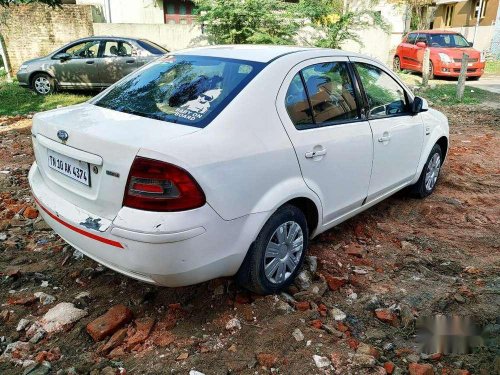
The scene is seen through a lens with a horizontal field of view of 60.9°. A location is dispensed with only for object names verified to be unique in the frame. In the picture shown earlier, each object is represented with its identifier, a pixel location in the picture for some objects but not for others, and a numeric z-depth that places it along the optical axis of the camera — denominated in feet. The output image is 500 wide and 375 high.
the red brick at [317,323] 8.82
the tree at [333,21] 45.73
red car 46.09
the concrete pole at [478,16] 77.70
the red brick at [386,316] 9.12
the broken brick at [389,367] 7.75
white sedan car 7.36
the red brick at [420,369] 7.61
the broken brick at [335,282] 10.25
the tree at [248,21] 41.70
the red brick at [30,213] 13.39
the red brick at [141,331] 8.30
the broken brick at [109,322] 8.38
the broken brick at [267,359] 7.83
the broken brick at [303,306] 9.36
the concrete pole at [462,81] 34.05
